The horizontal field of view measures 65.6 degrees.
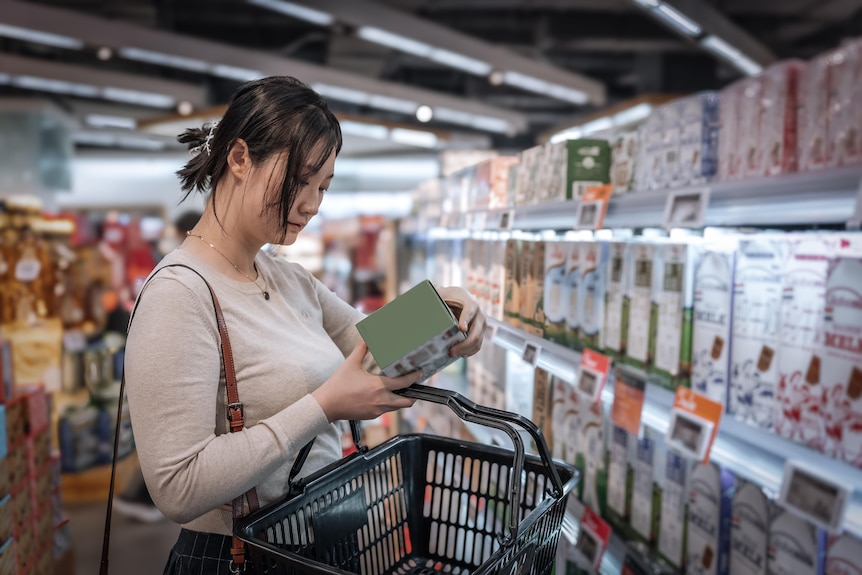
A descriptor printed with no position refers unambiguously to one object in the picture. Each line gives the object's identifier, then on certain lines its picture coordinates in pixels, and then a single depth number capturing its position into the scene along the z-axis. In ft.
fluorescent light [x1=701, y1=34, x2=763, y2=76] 17.35
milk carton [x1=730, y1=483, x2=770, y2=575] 4.08
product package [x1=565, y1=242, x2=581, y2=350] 6.35
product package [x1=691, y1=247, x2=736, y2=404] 4.31
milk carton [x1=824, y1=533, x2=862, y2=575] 3.41
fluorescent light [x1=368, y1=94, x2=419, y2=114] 22.80
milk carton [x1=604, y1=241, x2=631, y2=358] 5.50
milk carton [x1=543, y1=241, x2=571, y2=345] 6.65
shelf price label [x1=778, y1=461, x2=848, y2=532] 3.01
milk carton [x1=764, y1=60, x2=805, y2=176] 3.70
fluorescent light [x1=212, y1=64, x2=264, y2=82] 19.56
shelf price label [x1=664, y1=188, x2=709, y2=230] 4.04
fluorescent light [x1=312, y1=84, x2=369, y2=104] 21.16
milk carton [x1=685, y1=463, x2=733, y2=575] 4.49
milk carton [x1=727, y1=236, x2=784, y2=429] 3.99
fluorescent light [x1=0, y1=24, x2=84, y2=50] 14.80
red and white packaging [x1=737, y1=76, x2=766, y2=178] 3.94
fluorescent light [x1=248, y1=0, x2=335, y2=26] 16.01
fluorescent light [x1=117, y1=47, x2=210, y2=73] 17.78
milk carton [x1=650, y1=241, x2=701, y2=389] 4.67
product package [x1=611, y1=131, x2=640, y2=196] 5.53
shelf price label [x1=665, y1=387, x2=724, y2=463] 4.00
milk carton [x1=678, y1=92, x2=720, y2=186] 4.44
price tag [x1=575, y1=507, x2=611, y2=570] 5.60
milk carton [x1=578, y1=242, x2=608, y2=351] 5.95
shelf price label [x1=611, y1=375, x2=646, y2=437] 4.89
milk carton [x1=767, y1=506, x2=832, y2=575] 3.67
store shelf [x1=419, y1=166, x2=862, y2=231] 3.14
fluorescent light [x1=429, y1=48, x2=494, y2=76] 19.05
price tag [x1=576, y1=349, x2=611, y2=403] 5.42
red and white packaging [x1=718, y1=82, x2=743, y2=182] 4.14
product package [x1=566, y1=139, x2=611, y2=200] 6.15
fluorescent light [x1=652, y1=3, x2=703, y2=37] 14.67
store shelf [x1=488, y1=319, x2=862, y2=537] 3.17
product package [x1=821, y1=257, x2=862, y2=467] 3.34
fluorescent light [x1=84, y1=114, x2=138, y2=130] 26.68
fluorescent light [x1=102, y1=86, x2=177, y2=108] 20.74
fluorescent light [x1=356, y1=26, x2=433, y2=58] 17.33
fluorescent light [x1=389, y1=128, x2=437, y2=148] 21.70
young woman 3.45
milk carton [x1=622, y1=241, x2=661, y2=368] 5.10
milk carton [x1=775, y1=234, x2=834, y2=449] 3.62
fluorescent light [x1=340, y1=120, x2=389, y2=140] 19.83
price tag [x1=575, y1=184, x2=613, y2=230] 5.40
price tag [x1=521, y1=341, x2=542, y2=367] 6.75
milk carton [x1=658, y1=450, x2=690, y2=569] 4.95
